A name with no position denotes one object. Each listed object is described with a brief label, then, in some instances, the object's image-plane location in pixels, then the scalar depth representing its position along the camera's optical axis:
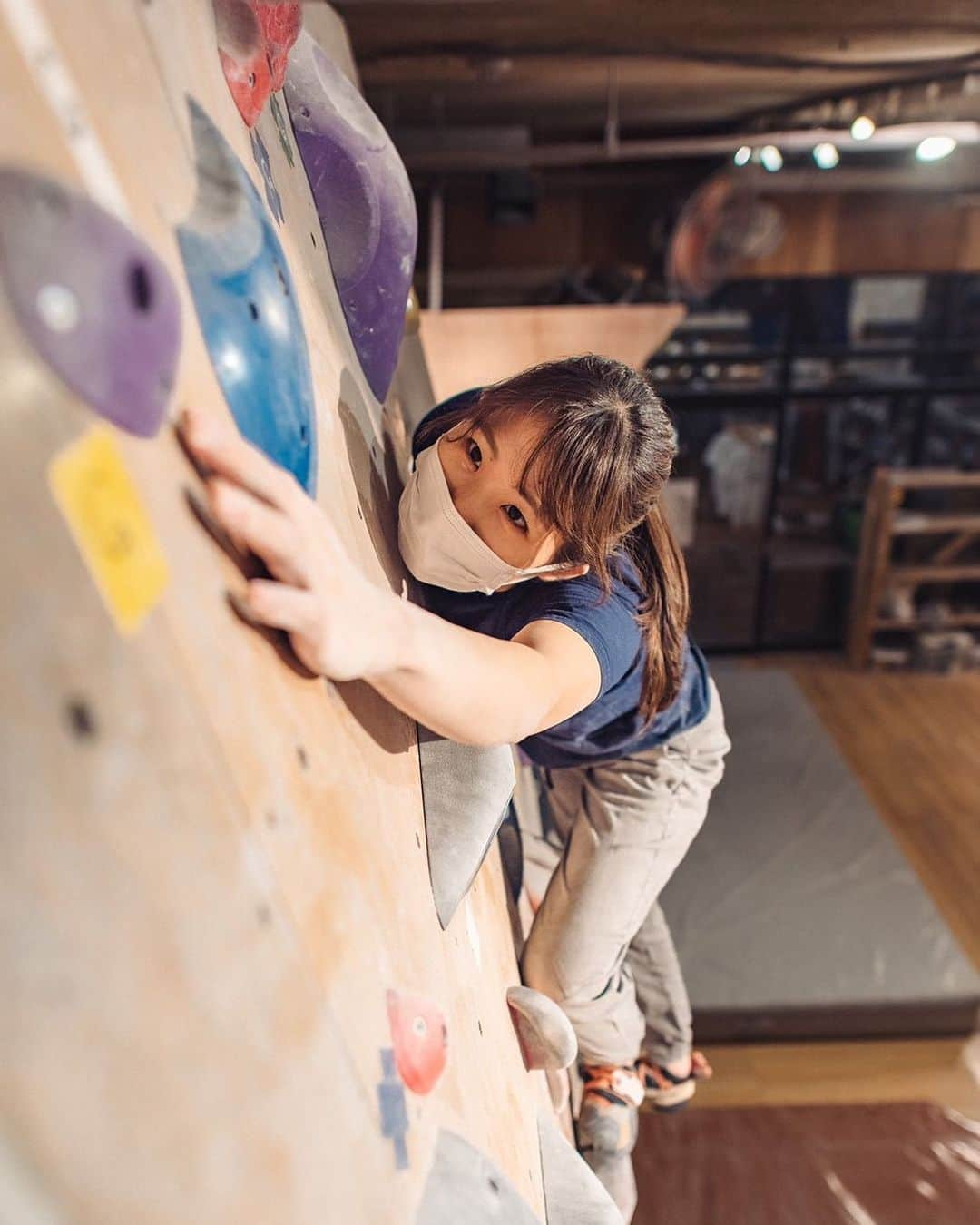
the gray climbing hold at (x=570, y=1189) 0.80
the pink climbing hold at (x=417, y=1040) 0.53
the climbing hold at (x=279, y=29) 0.62
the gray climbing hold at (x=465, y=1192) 0.54
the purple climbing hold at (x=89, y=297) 0.32
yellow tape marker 0.33
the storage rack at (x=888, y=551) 4.09
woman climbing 0.47
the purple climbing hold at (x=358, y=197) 0.76
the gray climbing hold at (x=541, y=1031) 0.91
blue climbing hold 0.47
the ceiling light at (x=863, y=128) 2.69
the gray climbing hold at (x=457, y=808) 0.73
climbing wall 0.31
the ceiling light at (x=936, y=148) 3.01
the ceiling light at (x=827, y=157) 3.61
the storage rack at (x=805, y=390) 4.16
